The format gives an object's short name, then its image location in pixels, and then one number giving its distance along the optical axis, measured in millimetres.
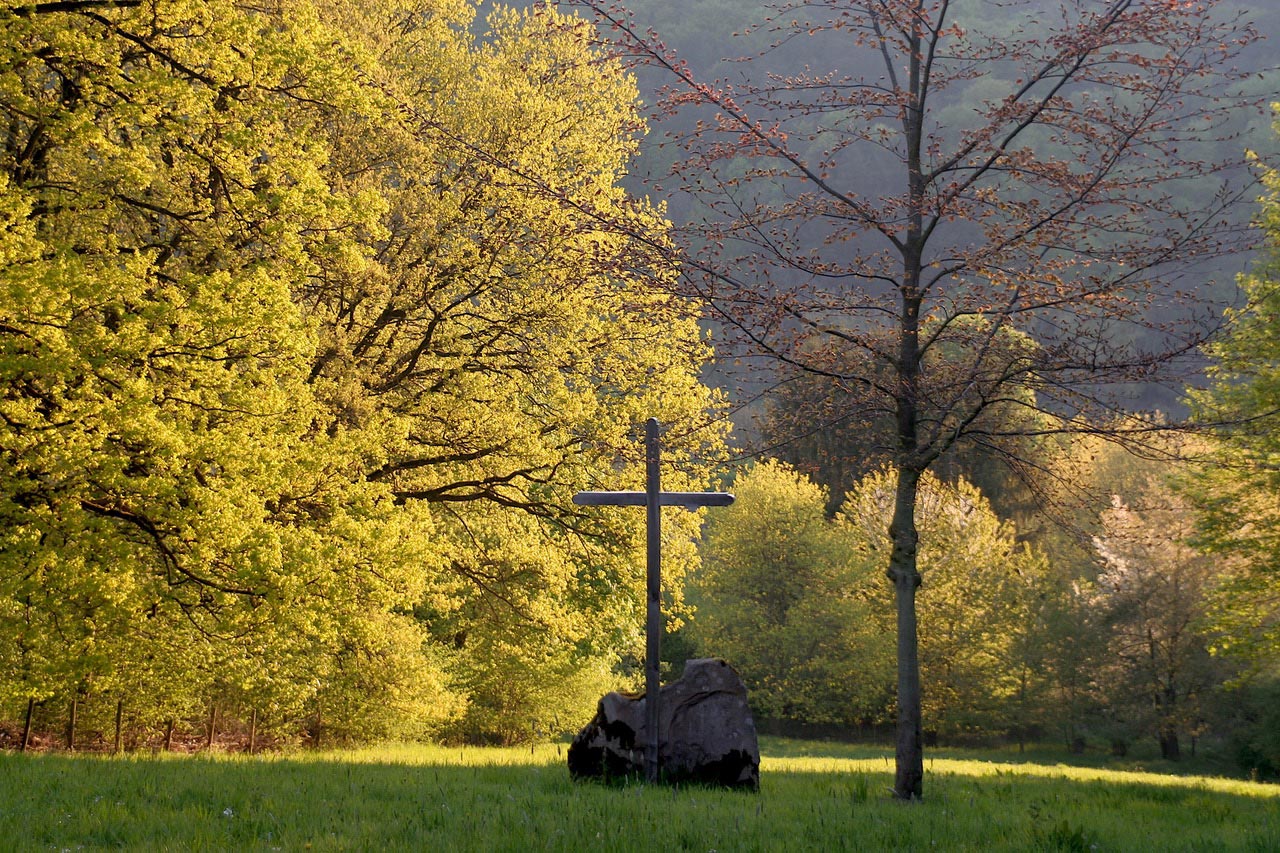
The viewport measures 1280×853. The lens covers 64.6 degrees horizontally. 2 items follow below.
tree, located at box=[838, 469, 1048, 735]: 40219
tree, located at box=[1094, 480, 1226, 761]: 38062
